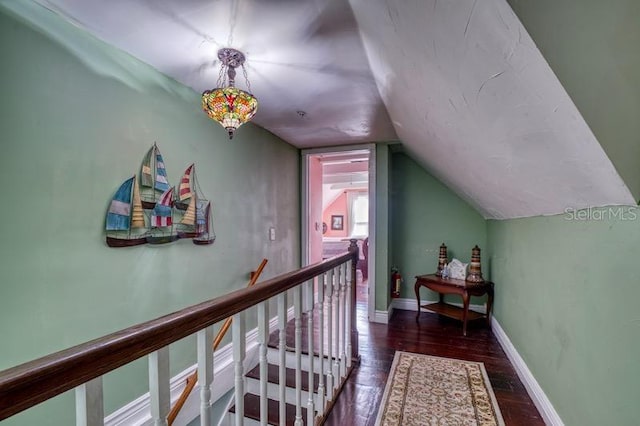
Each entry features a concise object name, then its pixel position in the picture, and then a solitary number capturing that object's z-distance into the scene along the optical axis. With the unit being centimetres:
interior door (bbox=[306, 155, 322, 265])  387
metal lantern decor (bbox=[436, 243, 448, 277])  365
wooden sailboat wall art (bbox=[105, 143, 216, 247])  164
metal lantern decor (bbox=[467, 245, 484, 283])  328
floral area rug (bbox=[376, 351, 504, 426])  183
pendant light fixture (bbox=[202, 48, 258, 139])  155
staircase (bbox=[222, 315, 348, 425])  184
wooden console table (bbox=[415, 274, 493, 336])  309
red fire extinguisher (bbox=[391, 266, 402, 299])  390
